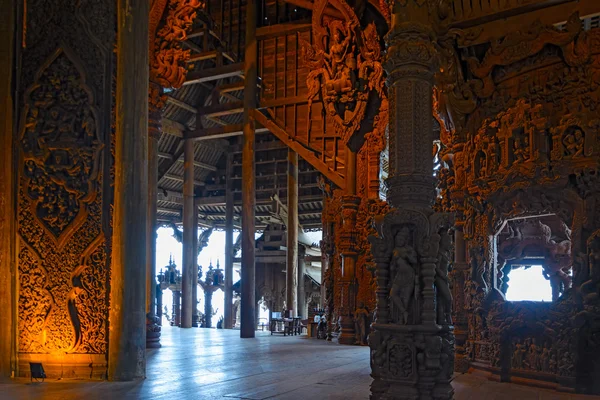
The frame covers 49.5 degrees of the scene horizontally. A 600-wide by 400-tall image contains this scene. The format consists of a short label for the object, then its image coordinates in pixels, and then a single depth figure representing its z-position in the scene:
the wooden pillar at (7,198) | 8.05
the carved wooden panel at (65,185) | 8.05
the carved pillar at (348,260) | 15.54
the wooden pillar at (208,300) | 27.71
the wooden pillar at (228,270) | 23.13
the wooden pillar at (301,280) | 26.73
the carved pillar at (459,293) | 9.98
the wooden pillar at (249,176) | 17.53
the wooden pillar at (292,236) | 21.69
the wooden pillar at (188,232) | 22.39
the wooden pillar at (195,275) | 24.03
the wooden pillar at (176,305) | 28.94
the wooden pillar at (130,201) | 7.93
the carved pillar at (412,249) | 6.04
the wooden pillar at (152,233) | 12.58
